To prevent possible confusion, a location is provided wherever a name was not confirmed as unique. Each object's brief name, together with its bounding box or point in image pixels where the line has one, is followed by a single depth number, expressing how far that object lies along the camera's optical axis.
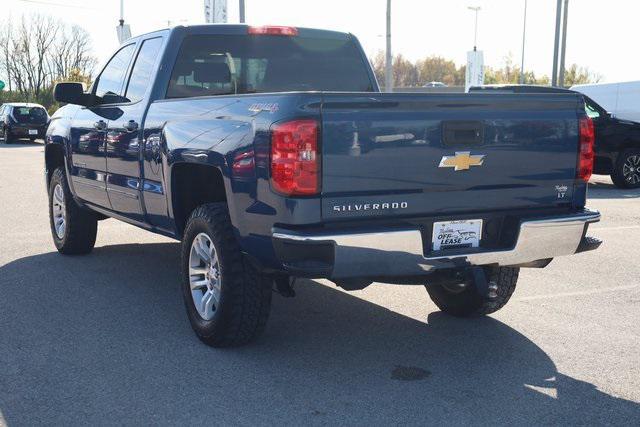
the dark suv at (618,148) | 15.62
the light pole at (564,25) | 27.89
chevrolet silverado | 4.11
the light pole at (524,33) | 55.84
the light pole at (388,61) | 28.20
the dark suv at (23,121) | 32.69
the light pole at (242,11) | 23.50
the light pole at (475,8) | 58.19
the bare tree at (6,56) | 74.69
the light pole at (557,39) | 26.69
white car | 18.14
